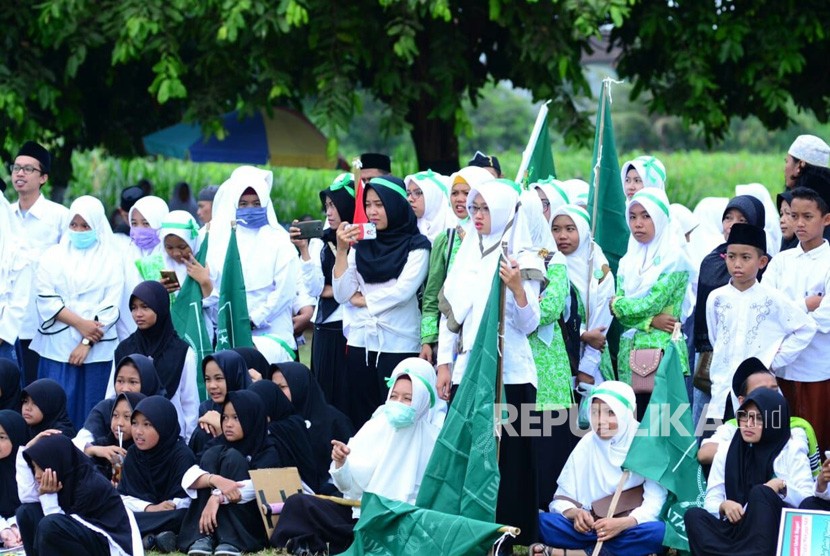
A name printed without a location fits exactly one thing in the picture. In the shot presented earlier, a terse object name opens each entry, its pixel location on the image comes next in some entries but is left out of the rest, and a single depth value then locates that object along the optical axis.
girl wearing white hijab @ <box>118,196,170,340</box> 16.59
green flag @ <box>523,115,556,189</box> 16.89
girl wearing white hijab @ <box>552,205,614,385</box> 14.41
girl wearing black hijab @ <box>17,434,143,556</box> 11.94
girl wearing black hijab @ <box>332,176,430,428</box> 14.46
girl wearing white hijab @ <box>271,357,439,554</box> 13.10
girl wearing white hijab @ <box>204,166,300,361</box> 16.09
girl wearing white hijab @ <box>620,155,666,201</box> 16.36
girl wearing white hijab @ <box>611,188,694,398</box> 14.05
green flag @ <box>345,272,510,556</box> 12.00
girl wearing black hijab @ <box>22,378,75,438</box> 13.91
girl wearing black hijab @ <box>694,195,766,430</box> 14.02
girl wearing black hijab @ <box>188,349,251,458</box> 14.02
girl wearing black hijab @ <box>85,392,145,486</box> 14.05
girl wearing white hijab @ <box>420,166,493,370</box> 14.03
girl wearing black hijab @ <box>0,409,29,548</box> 13.29
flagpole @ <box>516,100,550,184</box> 12.95
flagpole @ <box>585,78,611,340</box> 14.56
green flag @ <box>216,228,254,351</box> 15.84
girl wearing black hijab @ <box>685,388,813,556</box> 11.62
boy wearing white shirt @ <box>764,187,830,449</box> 12.92
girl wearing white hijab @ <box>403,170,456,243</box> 15.96
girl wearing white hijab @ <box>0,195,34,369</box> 15.86
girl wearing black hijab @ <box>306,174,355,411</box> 15.59
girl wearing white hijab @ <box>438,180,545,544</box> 12.49
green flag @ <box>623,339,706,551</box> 12.48
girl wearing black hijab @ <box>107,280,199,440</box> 15.04
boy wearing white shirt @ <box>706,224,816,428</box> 12.71
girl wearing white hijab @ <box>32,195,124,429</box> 15.98
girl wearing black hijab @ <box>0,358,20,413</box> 14.34
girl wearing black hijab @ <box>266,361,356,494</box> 14.52
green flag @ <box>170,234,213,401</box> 16.12
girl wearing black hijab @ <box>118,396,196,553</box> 13.51
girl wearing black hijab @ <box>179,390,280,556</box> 13.13
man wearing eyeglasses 16.61
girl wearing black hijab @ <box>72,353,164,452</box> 14.27
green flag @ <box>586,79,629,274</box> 15.59
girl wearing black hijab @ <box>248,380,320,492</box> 13.97
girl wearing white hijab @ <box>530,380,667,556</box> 12.35
